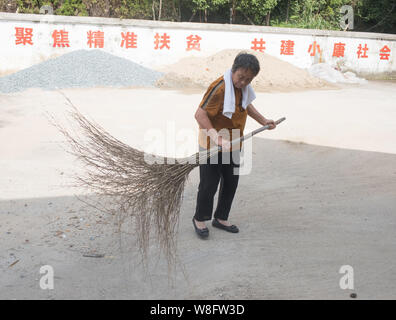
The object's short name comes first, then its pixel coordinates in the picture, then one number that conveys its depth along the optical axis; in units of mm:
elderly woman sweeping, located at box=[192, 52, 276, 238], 2553
